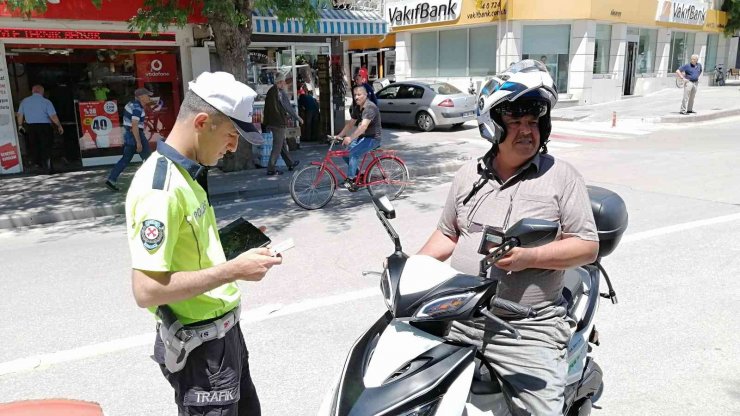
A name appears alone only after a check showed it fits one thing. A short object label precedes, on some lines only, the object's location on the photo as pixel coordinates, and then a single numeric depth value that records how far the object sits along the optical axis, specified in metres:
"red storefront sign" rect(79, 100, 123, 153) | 12.94
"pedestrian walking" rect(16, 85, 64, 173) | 11.65
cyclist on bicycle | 9.02
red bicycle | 8.86
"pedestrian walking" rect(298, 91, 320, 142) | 16.02
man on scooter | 2.30
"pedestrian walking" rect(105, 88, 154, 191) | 10.36
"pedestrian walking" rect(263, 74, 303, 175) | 11.62
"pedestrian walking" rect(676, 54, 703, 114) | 18.64
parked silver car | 18.52
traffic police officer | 1.99
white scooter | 1.91
